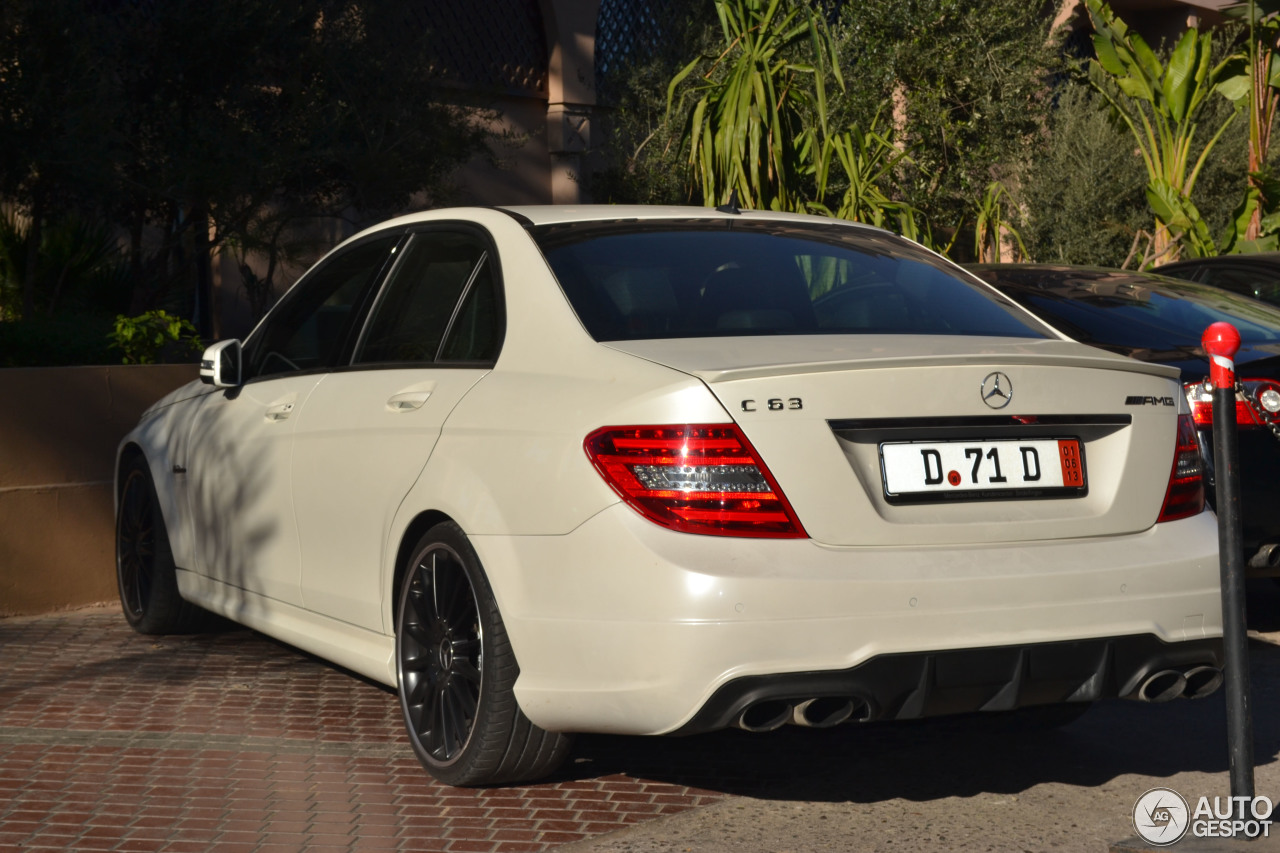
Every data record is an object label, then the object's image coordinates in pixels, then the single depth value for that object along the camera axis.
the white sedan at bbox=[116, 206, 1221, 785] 3.63
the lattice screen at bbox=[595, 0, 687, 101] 21.66
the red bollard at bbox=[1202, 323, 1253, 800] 3.71
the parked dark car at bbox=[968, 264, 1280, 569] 6.11
